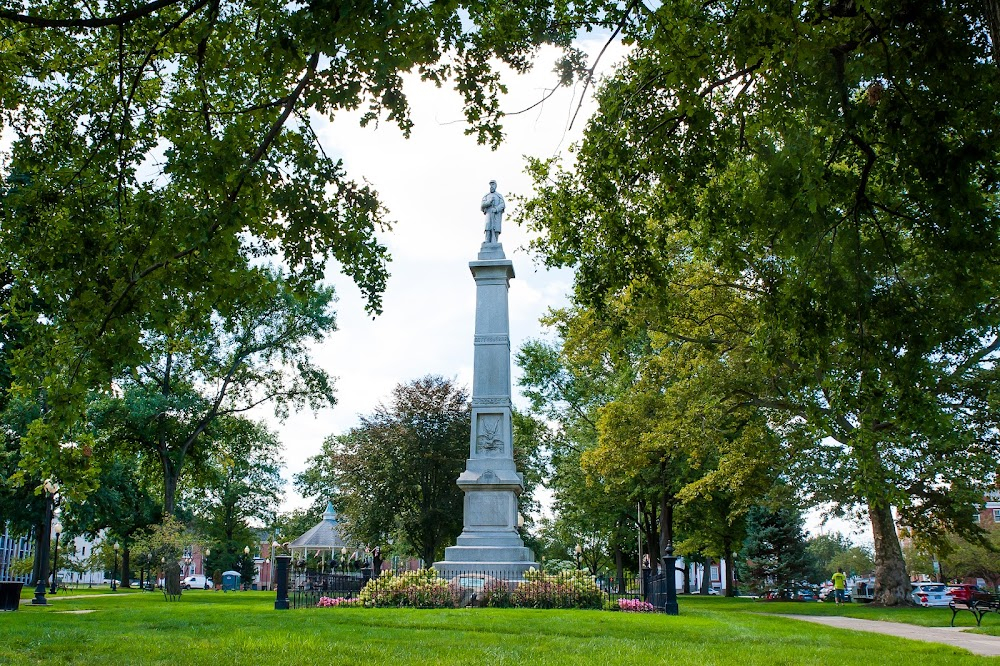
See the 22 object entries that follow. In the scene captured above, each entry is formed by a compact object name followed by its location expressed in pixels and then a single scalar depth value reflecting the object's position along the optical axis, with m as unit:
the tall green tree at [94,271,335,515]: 29.73
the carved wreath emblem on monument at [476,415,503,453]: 22.42
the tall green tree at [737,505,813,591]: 45.78
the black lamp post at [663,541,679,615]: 17.53
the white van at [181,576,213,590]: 77.77
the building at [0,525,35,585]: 67.01
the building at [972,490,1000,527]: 75.00
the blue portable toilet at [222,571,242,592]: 61.68
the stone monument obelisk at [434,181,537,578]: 20.89
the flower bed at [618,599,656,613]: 18.86
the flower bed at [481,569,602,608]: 18.08
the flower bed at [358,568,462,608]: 18.20
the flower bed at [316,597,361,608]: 19.16
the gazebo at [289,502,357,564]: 50.69
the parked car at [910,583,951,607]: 37.75
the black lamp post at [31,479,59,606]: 22.38
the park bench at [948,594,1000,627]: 16.43
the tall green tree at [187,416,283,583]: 56.56
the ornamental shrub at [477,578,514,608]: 18.00
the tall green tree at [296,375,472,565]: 33.62
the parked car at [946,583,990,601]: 30.89
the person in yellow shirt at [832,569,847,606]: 36.01
